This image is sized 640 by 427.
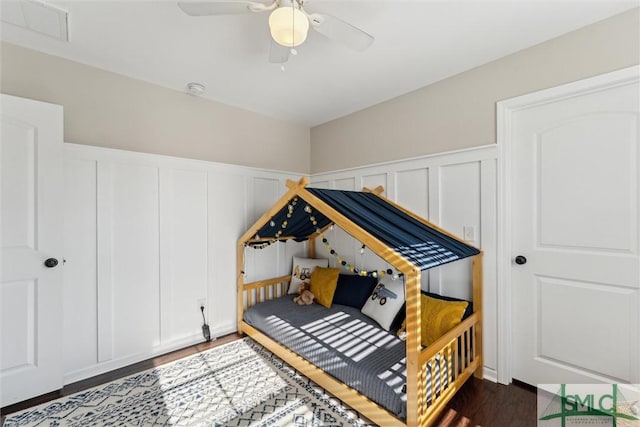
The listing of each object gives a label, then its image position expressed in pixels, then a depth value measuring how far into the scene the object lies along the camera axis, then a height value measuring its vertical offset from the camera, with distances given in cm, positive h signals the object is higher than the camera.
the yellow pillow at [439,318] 198 -77
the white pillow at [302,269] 321 -66
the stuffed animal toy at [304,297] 291 -89
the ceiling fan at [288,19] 128 +99
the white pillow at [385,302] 238 -80
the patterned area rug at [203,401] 173 -129
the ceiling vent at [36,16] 162 +123
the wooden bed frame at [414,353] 150 -93
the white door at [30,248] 186 -23
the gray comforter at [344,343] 169 -100
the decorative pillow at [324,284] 289 -76
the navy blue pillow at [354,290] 283 -81
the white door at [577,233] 170 -14
